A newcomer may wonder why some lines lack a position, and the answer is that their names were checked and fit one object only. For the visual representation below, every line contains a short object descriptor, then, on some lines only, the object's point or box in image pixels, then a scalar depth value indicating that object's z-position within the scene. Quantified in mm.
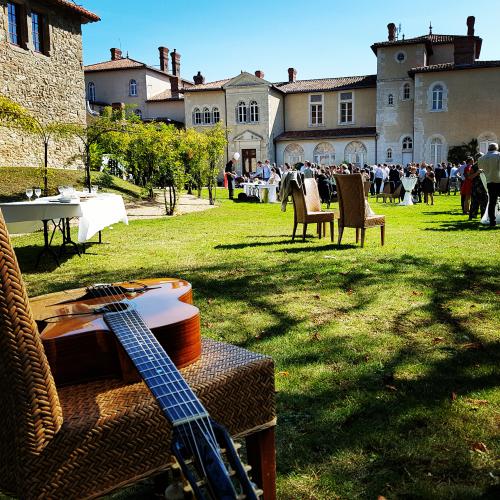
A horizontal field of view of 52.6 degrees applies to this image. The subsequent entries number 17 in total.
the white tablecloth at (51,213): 6031
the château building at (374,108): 31656
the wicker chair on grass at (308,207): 7969
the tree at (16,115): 11708
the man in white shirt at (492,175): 9616
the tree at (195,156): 15836
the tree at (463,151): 31516
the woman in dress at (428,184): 17859
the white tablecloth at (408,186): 17578
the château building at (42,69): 17562
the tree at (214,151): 17578
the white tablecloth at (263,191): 19719
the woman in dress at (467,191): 11746
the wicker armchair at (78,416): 1091
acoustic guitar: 1004
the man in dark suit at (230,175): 20900
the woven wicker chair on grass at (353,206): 7305
